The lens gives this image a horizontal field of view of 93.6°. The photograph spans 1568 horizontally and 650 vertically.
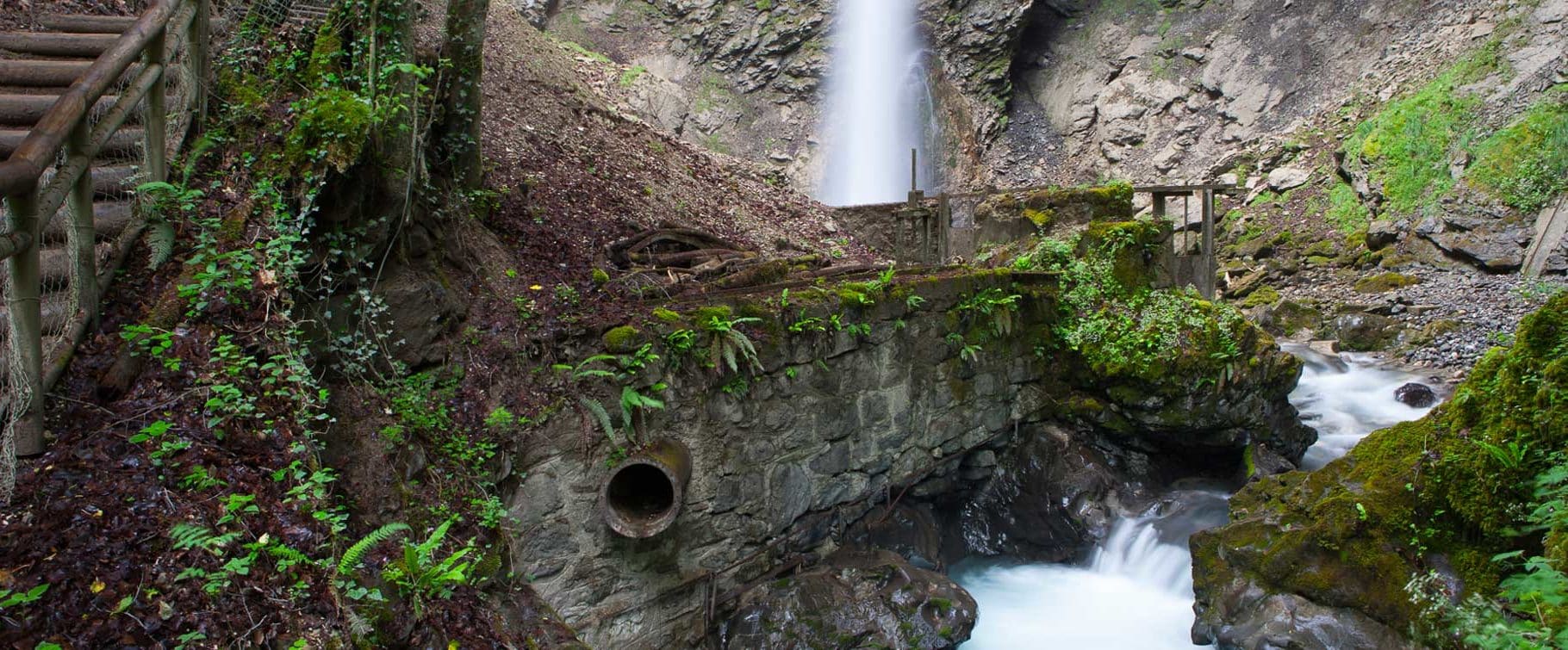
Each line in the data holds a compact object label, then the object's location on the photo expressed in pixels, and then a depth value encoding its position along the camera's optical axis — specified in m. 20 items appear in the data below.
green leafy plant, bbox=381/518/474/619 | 3.05
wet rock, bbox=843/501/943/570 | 7.08
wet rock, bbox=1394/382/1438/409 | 10.15
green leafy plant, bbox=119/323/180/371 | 3.05
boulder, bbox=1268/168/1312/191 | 17.52
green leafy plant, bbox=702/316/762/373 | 5.38
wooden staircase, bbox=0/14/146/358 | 3.04
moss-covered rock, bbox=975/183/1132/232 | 9.49
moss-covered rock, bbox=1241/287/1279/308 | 14.52
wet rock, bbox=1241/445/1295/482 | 8.12
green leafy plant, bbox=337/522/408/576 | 2.78
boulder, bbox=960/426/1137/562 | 8.07
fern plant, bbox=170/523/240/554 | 2.52
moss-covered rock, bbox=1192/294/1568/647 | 4.39
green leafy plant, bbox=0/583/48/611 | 2.13
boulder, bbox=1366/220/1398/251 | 14.59
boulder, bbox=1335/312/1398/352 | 12.37
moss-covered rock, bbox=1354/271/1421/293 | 13.41
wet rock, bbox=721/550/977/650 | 5.74
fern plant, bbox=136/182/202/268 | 3.41
